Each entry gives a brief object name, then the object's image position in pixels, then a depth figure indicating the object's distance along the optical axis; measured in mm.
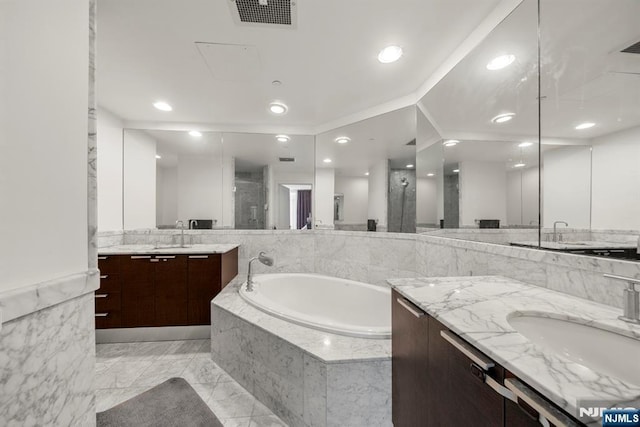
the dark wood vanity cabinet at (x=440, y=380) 590
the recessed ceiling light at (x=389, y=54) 1627
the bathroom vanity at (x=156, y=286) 2242
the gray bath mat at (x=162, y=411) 1388
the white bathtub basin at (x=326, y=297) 2270
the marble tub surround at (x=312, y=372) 1246
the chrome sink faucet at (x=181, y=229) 2748
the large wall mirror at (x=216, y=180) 2889
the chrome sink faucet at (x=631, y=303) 727
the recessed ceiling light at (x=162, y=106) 2432
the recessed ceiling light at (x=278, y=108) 2445
